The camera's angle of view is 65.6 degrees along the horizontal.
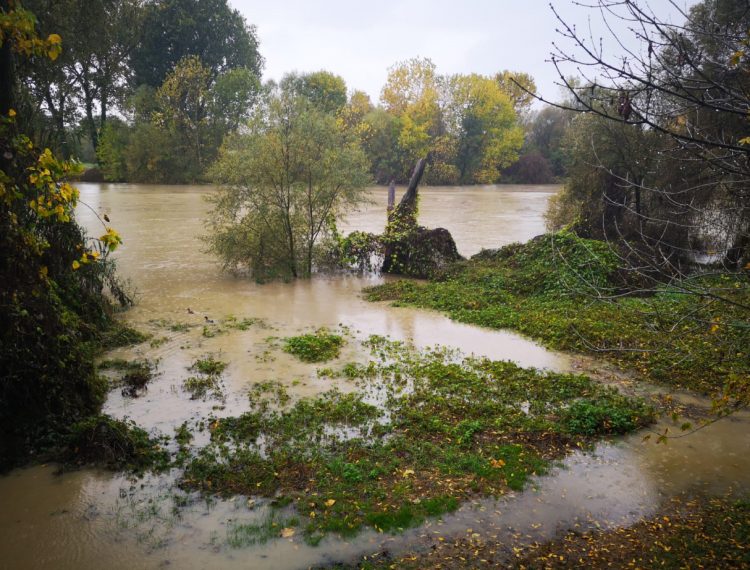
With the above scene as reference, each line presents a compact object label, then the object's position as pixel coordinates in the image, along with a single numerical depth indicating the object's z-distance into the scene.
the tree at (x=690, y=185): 14.52
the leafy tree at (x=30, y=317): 4.60
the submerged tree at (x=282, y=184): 14.54
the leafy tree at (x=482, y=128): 54.16
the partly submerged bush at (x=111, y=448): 6.04
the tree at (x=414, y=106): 52.16
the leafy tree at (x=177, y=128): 47.25
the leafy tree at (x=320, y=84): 58.66
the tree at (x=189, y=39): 52.62
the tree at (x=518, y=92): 61.59
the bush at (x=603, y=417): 6.90
